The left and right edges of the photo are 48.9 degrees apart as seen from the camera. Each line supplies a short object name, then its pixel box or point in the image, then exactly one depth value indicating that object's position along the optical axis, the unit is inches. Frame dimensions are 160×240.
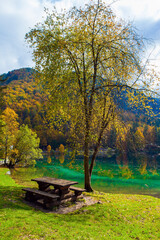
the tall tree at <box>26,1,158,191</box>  471.2
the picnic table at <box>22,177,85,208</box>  351.6
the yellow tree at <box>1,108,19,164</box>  1296.8
